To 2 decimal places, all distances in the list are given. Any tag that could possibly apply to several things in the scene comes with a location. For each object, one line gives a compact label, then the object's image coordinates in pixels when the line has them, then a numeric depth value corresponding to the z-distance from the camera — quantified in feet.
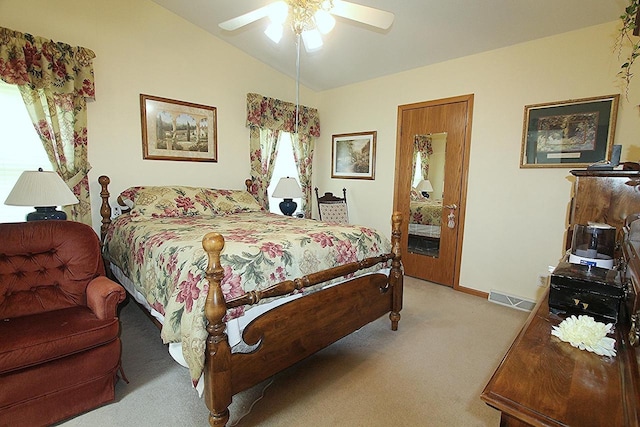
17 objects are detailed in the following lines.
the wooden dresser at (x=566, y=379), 2.17
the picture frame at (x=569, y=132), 8.64
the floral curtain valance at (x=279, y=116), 13.32
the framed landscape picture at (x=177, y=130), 10.99
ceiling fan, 6.53
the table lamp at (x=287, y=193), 13.19
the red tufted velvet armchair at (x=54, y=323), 4.80
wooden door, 11.50
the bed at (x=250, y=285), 4.73
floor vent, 10.18
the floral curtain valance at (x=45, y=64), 8.09
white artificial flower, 2.88
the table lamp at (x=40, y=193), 7.50
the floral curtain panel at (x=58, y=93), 8.20
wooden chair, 14.65
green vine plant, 8.04
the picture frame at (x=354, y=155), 14.08
